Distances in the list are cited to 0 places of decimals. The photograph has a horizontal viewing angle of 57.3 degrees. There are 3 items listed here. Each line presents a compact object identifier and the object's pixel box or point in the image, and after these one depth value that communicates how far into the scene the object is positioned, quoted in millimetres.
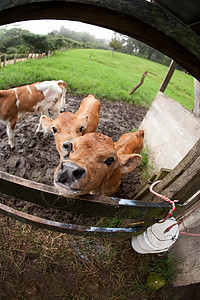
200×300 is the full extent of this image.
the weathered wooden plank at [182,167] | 1718
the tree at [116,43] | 24080
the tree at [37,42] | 11008
